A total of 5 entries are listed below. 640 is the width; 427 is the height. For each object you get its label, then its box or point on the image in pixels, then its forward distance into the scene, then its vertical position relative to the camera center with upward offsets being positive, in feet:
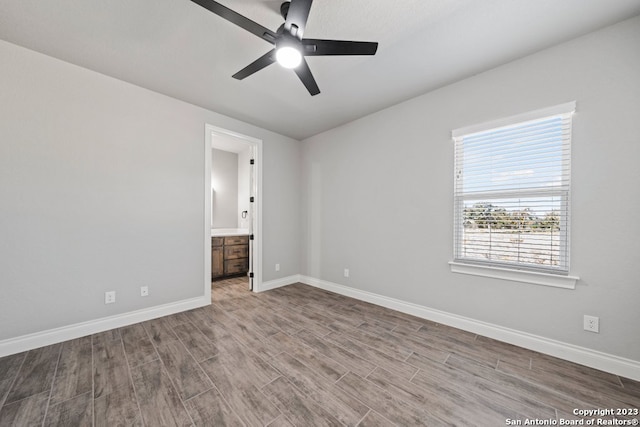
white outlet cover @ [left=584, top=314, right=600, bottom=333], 6.15 -2.86
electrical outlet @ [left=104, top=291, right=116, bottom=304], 8.20 -3.00
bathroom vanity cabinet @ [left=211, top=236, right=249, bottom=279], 14.53 -2.81
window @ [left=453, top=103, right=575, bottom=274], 6.72 +0.70
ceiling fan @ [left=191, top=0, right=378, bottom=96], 4.41 +3.65
